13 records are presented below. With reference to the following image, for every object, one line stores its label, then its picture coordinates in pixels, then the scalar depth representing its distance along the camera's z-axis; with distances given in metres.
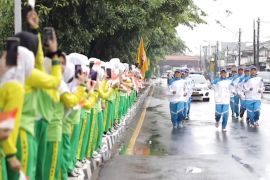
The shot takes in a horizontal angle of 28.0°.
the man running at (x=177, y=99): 15.02
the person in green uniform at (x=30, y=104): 4.50
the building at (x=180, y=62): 115.86
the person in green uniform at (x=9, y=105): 3.91
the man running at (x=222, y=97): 15.00
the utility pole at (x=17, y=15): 7.02
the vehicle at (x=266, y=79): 40.69
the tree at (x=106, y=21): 14.30
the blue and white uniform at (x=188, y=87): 15.92
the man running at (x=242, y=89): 16.50
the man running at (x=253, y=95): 15.68
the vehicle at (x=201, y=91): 27.64
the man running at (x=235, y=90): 17.36
